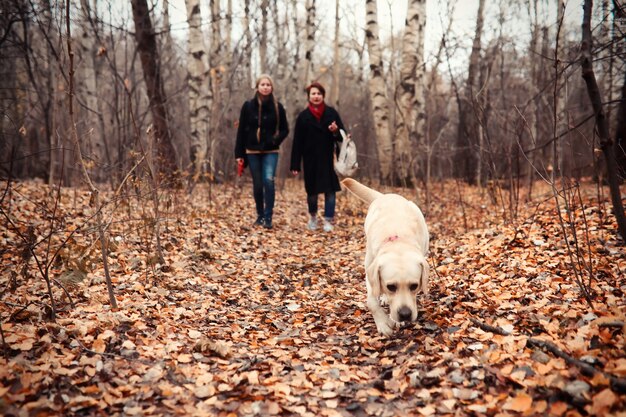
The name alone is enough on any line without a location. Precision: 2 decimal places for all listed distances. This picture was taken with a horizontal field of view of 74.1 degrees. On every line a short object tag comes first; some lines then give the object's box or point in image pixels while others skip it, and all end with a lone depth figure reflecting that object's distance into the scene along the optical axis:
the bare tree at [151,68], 8.47
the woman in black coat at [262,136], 6.84
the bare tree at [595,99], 3.10
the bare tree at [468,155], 11.79
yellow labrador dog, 3.20
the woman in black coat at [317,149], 7.09
